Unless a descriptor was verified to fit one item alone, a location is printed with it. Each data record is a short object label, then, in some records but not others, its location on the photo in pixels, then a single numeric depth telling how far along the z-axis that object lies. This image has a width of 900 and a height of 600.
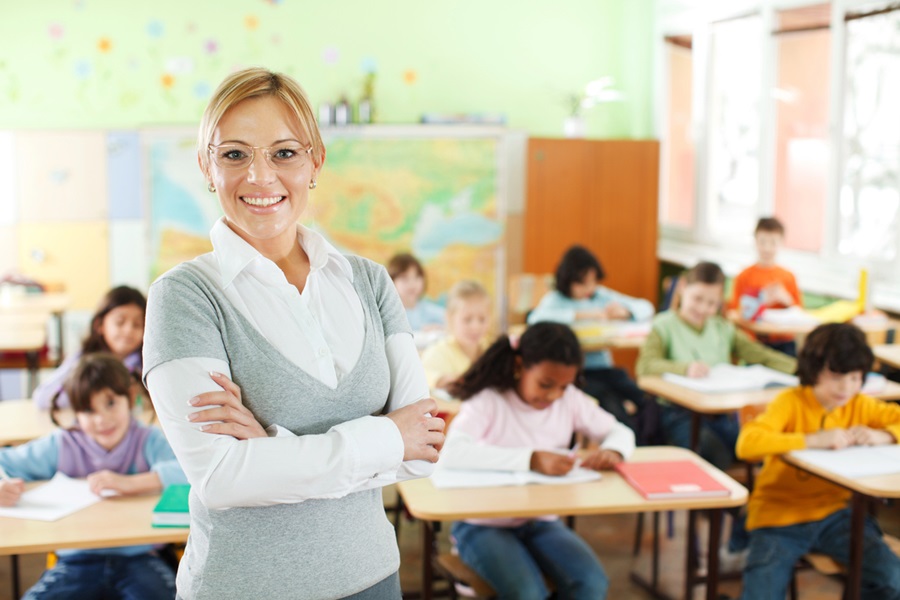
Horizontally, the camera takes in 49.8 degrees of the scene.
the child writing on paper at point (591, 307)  4.81
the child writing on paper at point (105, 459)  2.47
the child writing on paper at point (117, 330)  3.51
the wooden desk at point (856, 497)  2.54
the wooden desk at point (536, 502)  2.40
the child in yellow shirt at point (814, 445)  2.78
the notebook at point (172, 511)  2.28
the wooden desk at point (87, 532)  2.18
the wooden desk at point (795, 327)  4.49
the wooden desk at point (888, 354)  4.00
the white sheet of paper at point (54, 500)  2.35
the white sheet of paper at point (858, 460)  2.64
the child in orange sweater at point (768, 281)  5.10
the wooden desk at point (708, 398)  3.46
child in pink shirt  2.56
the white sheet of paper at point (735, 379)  3.71
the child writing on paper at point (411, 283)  4.84
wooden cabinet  6.50
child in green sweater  4.04
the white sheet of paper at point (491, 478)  2.57
